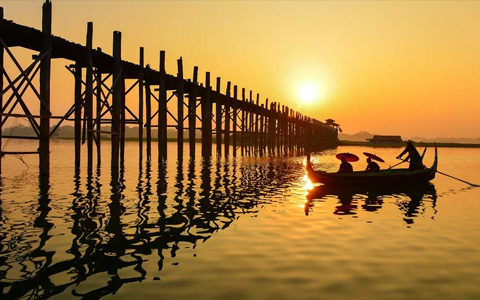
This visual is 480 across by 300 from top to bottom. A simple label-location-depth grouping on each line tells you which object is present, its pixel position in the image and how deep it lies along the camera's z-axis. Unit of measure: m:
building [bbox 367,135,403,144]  132.62
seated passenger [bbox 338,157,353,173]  19.88
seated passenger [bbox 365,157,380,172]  20.70
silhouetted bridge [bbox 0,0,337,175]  18.47
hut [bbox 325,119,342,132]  141.88
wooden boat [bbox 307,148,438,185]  19.38
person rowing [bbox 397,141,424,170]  21.78
